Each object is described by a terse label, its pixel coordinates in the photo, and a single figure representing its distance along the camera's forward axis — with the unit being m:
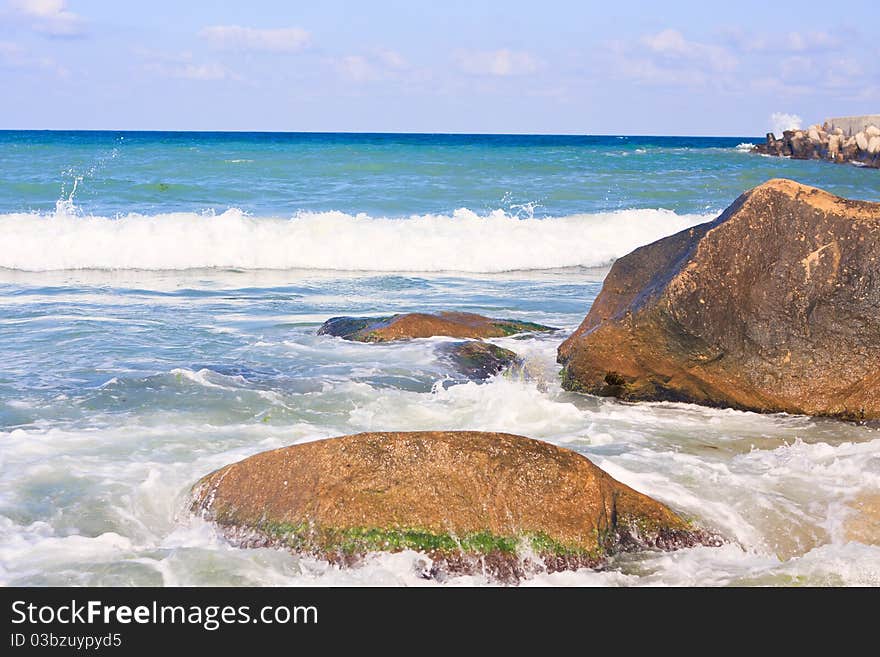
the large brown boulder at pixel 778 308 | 5.72
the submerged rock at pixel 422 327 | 7.82
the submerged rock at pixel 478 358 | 6.90
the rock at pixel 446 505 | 3.79
